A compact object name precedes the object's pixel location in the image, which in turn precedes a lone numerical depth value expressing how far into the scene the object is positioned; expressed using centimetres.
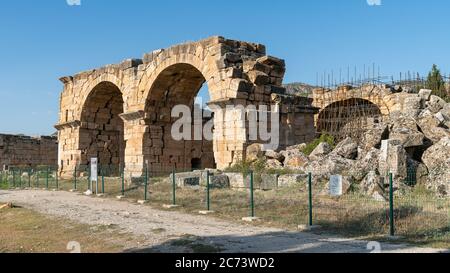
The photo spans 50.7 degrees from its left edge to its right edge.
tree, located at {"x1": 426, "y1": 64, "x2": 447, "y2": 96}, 2794
